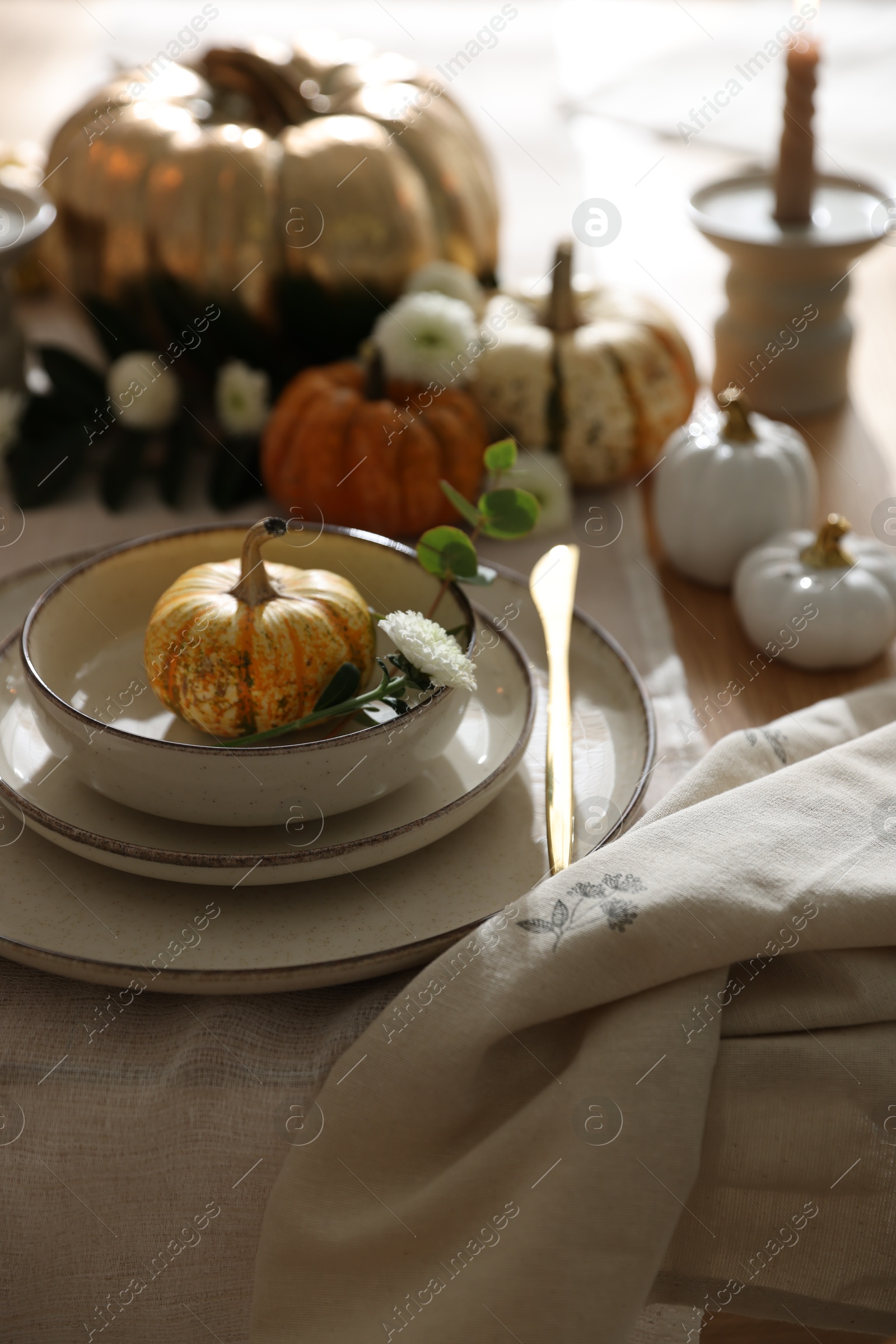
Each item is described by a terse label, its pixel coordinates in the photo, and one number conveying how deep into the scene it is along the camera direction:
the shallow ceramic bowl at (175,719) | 0.53
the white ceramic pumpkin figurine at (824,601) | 0.82
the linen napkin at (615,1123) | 0.47
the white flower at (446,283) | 1.10
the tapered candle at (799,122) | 1.04
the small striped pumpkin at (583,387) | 1.06
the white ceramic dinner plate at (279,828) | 0.53
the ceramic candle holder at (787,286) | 1.07
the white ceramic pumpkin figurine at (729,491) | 0.92
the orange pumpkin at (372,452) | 0.99
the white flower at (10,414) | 1.04
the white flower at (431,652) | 0.55
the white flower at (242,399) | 1.08
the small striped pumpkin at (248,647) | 0.59
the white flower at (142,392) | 1.08
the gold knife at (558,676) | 0.58
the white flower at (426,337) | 1.01
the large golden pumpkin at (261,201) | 1.11
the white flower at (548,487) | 1.01
